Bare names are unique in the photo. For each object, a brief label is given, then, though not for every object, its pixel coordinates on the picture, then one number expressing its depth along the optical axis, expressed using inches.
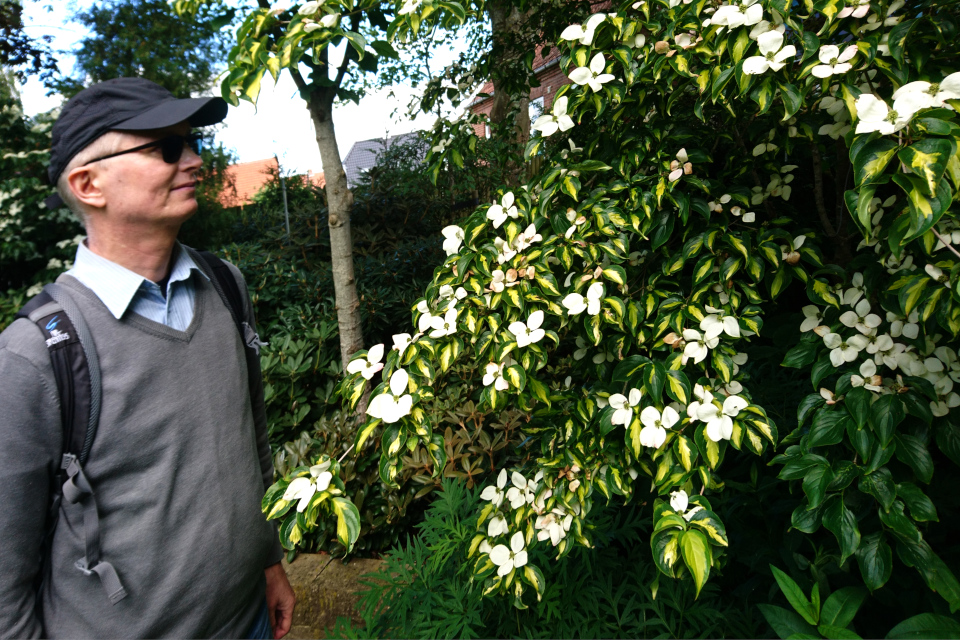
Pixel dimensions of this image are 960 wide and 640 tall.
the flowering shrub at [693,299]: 45.9
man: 45.9
